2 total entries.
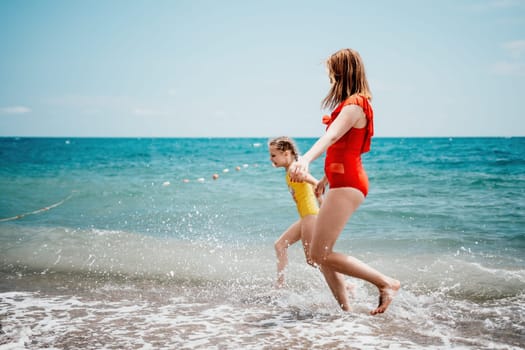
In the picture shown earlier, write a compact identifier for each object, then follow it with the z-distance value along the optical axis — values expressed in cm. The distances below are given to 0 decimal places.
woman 339
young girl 475
